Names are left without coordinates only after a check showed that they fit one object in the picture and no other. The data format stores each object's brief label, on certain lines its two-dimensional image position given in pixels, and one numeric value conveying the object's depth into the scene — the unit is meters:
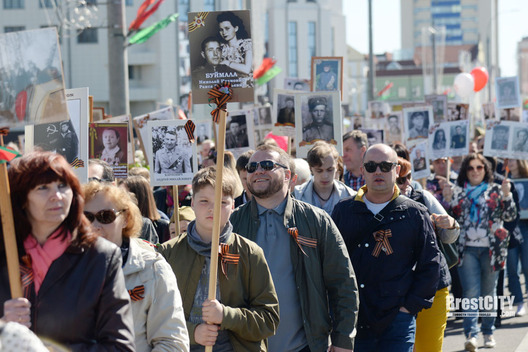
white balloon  19.34
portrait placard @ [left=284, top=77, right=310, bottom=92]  13.51
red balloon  20.41
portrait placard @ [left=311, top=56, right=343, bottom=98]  10.63
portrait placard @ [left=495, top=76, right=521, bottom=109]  14.17
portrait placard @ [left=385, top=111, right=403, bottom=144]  15.27
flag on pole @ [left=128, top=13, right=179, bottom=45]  15.42
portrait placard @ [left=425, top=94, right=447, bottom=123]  14.06
